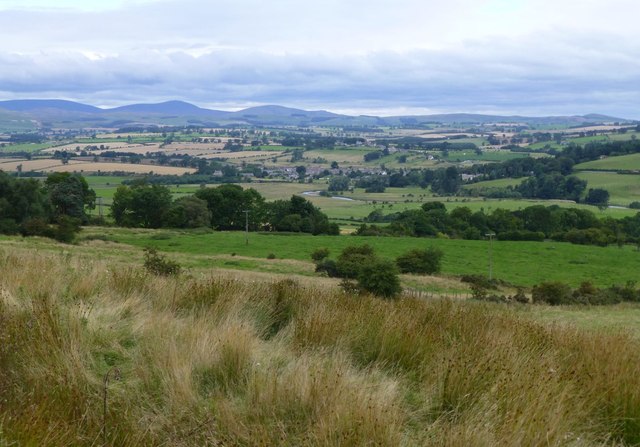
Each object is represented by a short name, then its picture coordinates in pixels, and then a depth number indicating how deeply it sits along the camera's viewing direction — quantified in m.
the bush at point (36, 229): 51.24
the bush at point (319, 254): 55.95
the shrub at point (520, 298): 38.78
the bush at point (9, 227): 53.29
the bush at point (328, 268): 48.25
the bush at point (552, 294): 40.69
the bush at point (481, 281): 49.97
